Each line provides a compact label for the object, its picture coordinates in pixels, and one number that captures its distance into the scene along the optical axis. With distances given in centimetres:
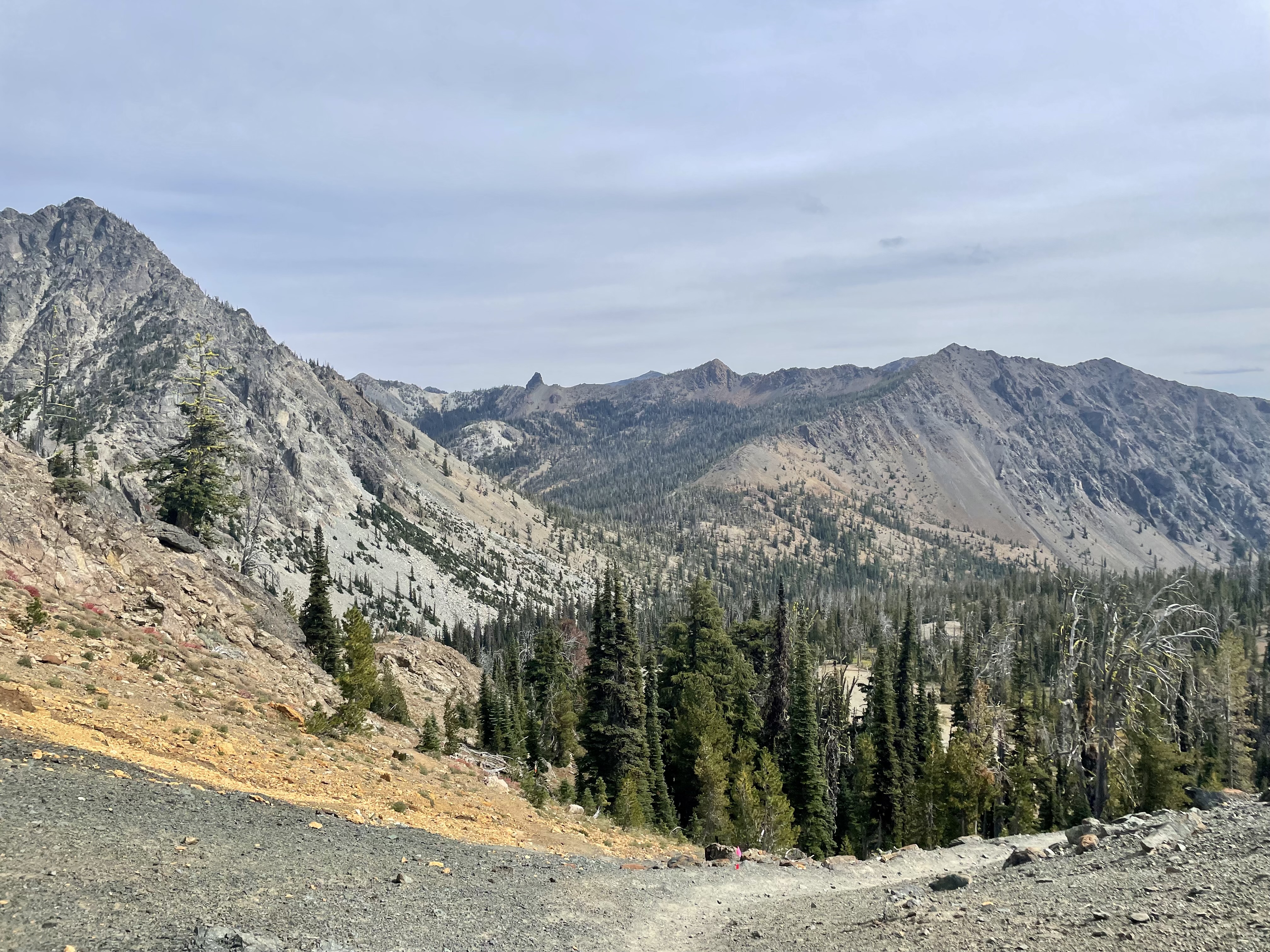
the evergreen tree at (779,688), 5034
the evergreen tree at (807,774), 4378
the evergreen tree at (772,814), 3556
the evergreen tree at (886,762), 5078
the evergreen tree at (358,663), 3062
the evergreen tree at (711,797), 3859
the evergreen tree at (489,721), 4631
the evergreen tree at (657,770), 4184
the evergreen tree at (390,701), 3562
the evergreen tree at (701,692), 4484
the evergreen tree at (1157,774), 3766
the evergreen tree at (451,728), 3184
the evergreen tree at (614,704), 3956
